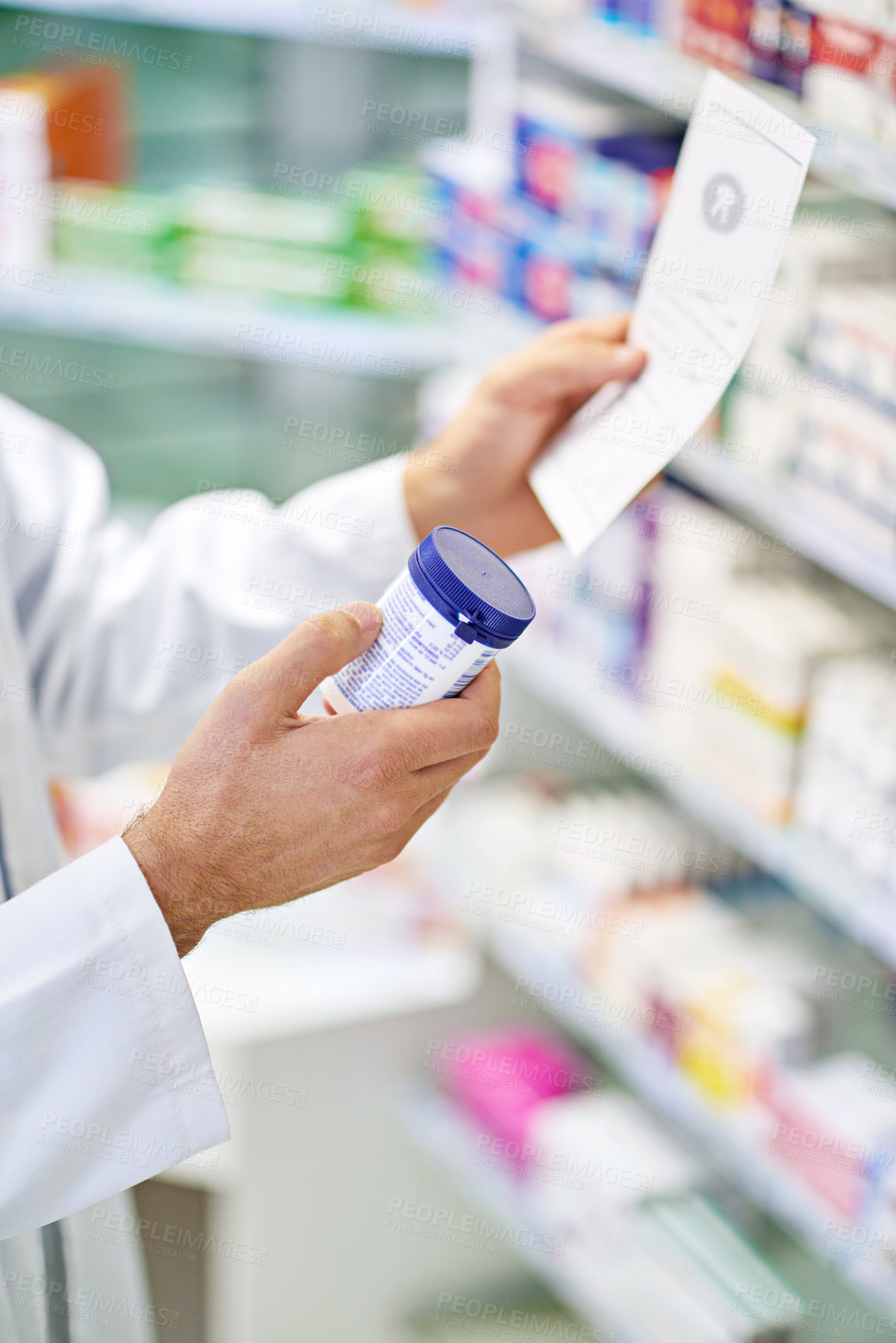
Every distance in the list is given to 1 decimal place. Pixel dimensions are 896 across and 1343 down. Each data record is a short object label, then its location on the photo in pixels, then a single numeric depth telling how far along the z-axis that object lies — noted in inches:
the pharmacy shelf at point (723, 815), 58.5
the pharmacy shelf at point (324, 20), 82.4
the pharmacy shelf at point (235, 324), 89.2
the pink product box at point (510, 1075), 87.6
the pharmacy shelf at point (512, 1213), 78.9
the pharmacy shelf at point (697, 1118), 62.6
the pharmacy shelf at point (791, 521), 54.6
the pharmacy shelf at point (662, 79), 48.6
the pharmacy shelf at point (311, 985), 93.4
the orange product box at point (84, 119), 97.2
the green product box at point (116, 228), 95.3
